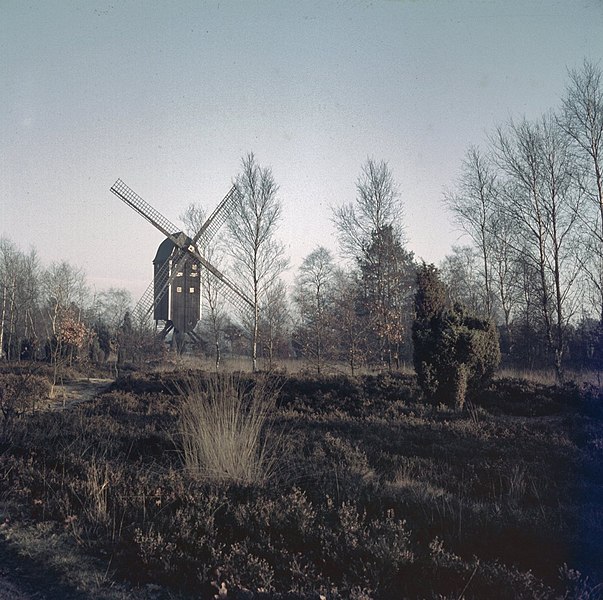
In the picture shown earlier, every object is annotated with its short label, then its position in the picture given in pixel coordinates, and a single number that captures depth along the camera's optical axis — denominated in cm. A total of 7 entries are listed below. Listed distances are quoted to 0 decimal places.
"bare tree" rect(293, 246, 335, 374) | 2580
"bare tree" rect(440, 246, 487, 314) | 3806
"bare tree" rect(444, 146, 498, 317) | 2336
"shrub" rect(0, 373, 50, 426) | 1205
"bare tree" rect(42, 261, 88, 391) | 2573
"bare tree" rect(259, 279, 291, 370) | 2748
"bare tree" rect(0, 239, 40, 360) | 3160
